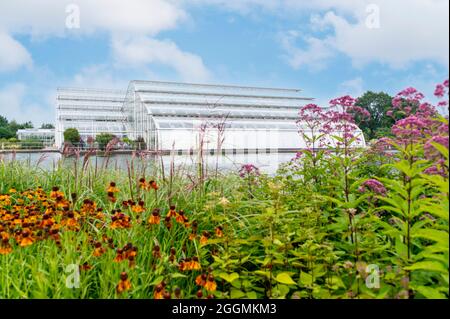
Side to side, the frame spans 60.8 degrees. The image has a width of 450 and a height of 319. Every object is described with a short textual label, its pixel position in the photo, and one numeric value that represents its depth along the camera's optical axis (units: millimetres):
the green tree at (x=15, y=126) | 49938
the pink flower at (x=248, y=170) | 4543
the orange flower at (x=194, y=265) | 2102
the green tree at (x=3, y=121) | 52188
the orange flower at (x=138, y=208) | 2473
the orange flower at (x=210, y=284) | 1943
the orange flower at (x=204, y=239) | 2406
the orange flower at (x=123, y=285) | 1852
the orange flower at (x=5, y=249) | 2314
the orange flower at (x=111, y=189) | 2638
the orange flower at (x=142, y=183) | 2646
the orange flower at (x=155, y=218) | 2391
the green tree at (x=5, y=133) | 43331
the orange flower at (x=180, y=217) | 2469
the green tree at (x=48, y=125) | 59169
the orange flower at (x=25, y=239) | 2328
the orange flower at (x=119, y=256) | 2051
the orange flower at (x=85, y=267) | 2202
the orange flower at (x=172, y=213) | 2511
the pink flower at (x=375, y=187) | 2945
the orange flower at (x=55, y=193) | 2736
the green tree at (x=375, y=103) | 29141
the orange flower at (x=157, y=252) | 2176
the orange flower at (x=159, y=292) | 1837
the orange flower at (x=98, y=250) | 2232
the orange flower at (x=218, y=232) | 2409
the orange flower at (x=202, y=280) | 1973
